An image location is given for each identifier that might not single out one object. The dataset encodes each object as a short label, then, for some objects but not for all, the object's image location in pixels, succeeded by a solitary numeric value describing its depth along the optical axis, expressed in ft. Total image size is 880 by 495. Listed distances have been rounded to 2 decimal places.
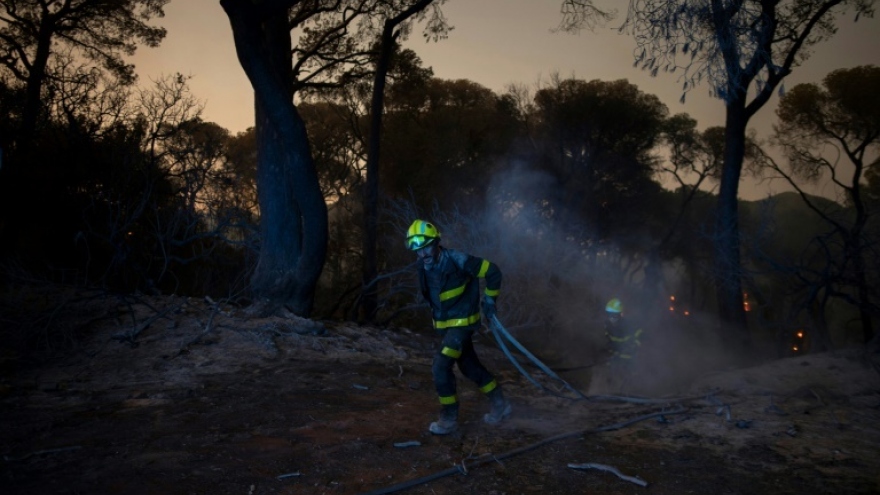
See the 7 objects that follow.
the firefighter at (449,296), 16.24
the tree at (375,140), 46.75
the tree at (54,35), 43.50
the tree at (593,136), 80.28
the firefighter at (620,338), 32.17
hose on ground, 12.23
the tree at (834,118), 49.93
